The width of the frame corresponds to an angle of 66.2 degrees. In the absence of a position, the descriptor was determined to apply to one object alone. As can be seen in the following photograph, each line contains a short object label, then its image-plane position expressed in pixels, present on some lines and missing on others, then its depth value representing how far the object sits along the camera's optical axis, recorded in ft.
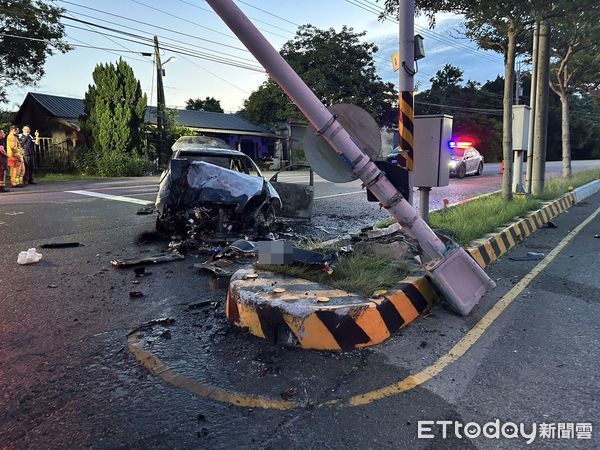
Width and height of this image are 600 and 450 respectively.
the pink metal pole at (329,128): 11.65
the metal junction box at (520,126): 33.88
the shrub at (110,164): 72.54
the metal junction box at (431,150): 18.06
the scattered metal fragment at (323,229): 27.45
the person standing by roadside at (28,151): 54.95
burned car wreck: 23.25
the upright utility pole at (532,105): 37.72
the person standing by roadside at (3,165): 47.38
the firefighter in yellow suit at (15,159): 51.65
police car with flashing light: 70.18
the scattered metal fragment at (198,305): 14.40
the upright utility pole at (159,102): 89.20
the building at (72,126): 76.48
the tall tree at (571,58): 42.63
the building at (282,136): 124.47
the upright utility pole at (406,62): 17.22
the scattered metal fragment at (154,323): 12.69
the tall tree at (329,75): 123.95
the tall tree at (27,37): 75.61
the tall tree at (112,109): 75.36
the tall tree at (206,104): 201.67
